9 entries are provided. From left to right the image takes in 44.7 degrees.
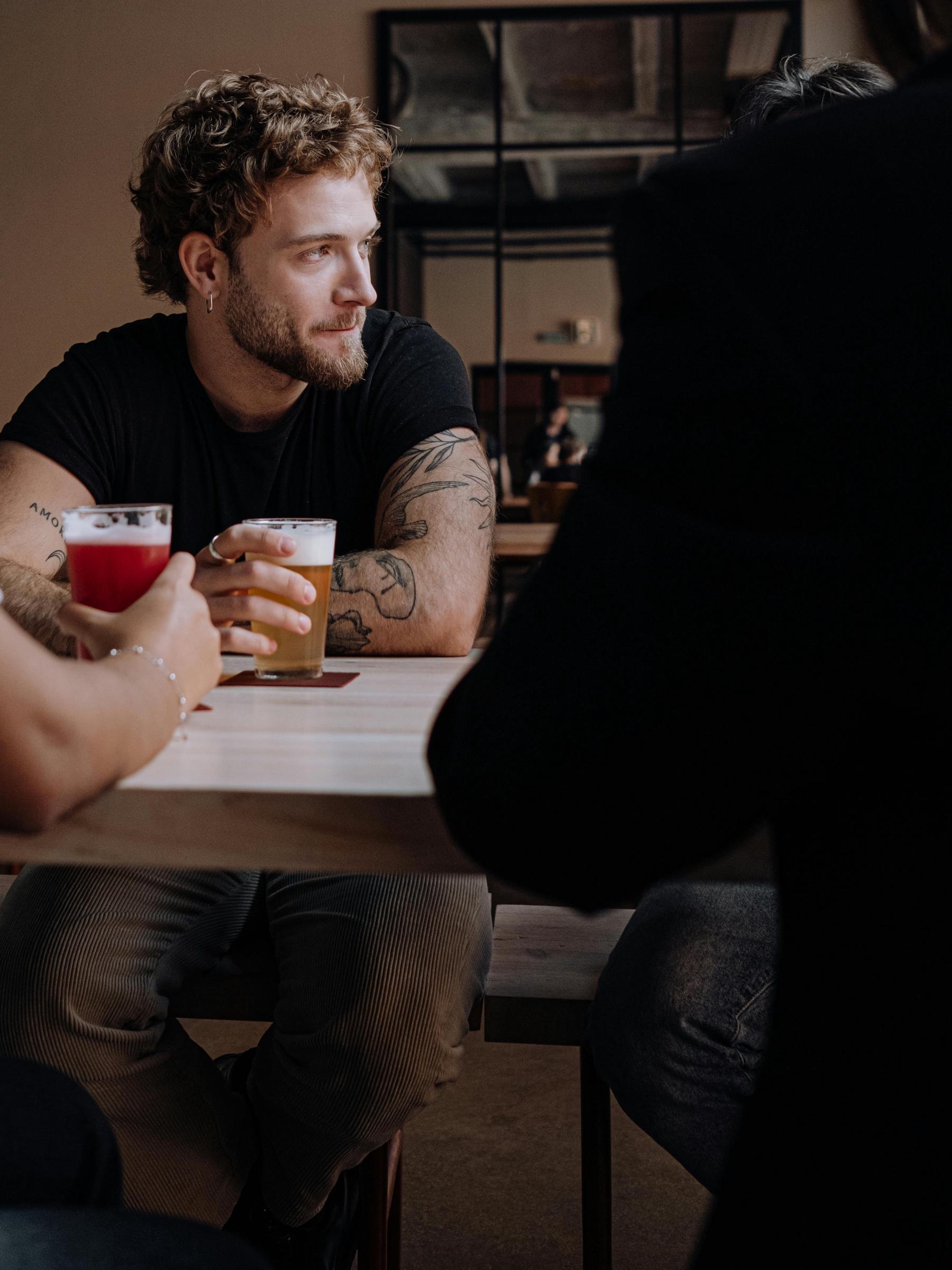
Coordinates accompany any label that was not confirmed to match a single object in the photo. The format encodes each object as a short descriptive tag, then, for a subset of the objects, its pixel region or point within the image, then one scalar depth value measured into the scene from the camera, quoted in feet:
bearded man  3.66
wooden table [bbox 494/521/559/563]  9.92
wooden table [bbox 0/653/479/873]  2.18
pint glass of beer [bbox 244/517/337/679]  3.46
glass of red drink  3.02
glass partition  15.72
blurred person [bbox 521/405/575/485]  22.09
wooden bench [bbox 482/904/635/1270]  3.64
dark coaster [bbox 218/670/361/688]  3.35
